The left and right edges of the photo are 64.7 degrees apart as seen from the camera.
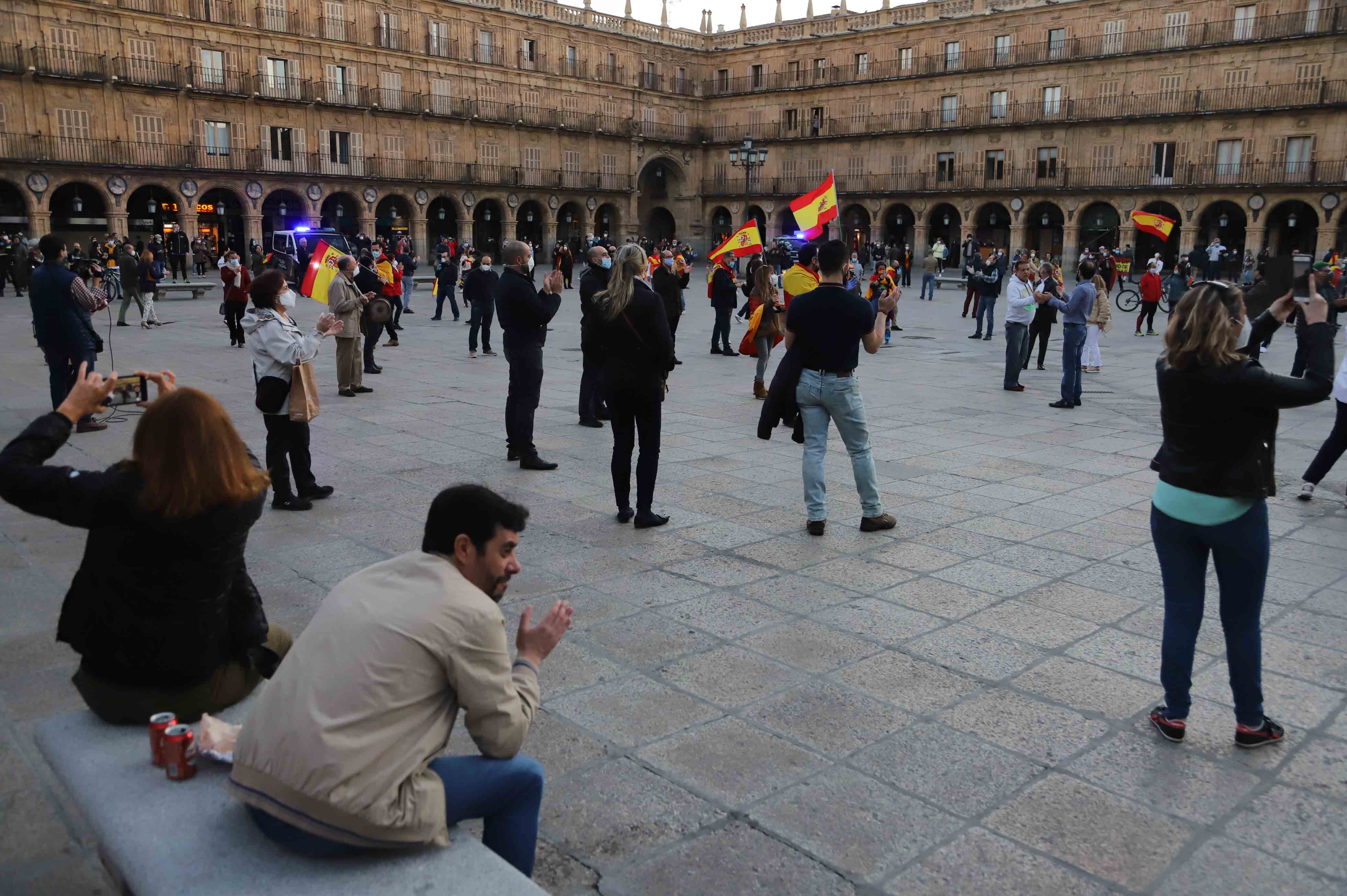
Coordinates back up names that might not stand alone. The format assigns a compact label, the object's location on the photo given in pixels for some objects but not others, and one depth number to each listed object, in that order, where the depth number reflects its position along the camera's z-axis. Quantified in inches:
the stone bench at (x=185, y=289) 897.5
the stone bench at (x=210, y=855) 84.0
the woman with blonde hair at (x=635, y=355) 231.5
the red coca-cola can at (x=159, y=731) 98.6
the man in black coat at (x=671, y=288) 426.0
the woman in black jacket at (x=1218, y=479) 129.8
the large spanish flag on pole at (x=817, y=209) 453.4
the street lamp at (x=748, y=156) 1302.9
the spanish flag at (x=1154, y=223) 733.3
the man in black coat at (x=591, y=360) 307.3
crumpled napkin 99.5
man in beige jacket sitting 82.7
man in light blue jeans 224.8
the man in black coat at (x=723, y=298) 565.9
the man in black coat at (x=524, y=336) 291.6
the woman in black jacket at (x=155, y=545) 100.1
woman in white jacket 238.7
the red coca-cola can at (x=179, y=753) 97.3
